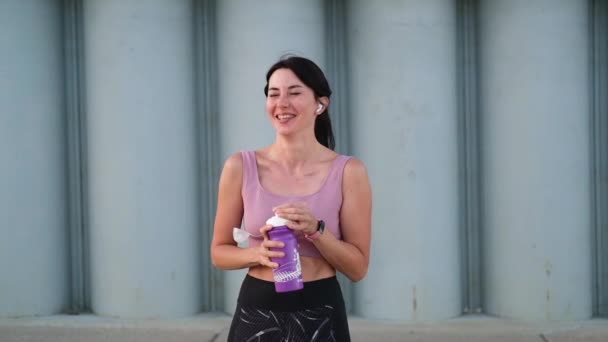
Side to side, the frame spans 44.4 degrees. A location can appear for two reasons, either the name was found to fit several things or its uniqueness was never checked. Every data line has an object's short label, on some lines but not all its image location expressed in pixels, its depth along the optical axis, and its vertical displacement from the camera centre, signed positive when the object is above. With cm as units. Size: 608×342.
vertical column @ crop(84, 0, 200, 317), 594 +9
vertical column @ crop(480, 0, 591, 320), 583 +2
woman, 257 -17
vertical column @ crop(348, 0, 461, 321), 587 +8
